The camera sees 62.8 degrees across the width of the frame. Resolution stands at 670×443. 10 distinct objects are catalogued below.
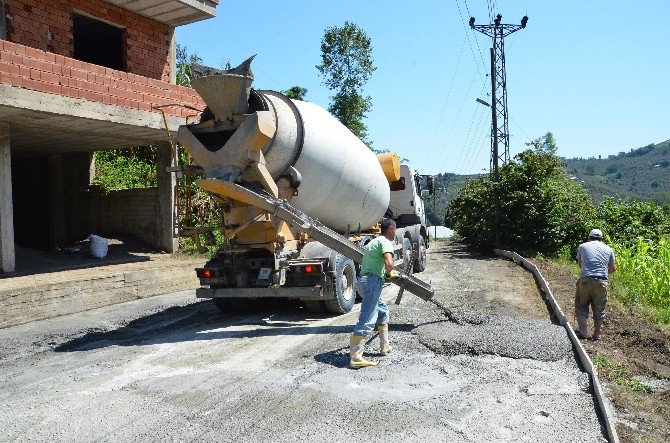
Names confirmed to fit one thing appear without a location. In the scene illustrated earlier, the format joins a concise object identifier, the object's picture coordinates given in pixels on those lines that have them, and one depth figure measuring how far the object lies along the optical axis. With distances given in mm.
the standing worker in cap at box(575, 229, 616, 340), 7520
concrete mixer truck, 7727
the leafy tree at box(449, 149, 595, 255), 19984
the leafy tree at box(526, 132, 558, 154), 86906
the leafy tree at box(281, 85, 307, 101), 34500
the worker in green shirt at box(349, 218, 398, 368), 6312
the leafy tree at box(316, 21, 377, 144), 40125
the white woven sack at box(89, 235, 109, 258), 14211
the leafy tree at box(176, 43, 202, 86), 23697
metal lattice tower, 28266
